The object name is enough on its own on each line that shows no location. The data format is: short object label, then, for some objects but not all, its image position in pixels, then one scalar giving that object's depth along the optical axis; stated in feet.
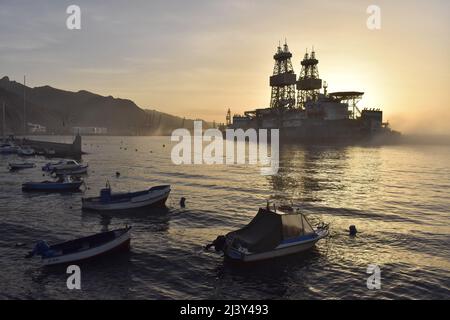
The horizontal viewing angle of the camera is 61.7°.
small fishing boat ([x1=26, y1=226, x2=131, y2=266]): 92.17
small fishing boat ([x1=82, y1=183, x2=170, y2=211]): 150.92
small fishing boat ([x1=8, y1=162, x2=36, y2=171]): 284.88
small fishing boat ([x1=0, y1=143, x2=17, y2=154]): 434.71
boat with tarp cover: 95.95
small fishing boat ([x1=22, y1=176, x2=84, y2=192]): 194.18
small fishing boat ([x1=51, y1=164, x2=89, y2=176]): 266.57
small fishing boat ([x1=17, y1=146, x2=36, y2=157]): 407.64
